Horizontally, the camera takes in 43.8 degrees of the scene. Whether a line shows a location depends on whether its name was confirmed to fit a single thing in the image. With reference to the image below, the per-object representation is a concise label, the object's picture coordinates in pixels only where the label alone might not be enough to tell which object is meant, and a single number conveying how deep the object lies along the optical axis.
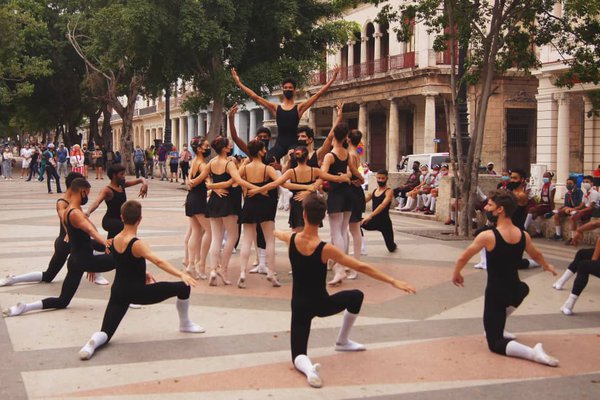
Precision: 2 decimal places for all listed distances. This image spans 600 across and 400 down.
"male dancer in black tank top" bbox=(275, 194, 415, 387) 5.56
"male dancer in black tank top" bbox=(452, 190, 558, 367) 6.11
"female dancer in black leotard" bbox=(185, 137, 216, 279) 9.30
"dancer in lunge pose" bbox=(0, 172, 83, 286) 8.30
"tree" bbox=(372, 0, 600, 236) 13.52
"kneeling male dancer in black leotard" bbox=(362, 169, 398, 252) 11.04
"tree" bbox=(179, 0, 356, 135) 24.53
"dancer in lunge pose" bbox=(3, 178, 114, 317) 7.43
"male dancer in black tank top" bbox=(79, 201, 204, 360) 6.16
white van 24.88
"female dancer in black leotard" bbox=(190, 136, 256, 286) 8.99
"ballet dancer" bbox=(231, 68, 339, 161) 10.07
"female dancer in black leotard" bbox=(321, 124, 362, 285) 9.09
